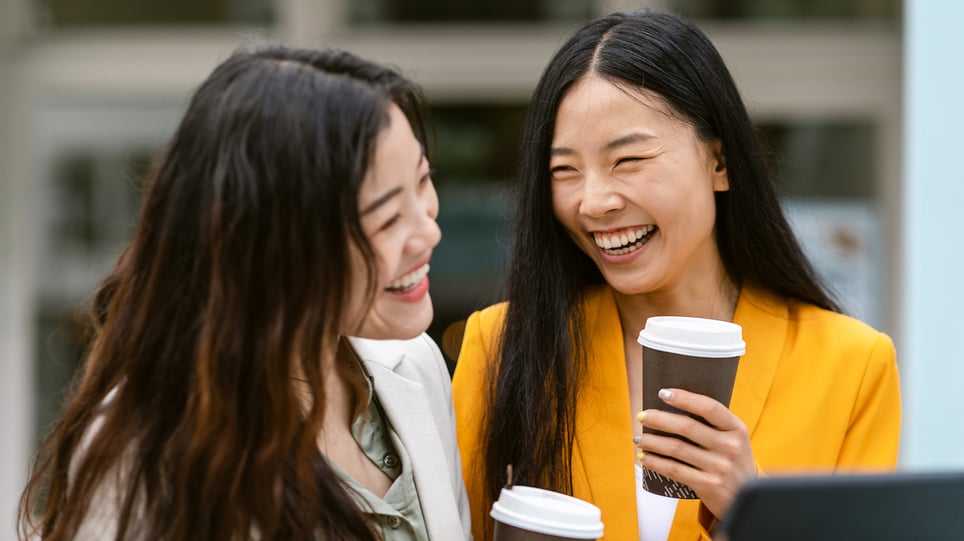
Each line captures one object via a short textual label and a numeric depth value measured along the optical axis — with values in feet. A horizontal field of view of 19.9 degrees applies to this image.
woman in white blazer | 7.41
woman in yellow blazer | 8.26
